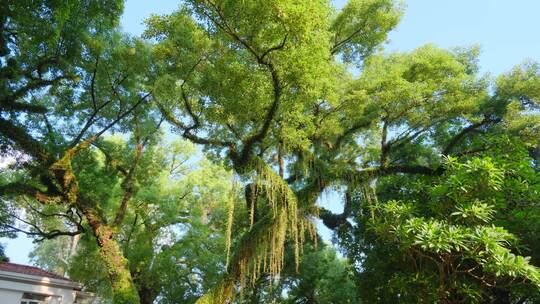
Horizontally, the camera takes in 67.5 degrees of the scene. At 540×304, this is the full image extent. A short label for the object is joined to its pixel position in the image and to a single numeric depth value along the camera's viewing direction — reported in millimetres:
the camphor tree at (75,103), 8250
